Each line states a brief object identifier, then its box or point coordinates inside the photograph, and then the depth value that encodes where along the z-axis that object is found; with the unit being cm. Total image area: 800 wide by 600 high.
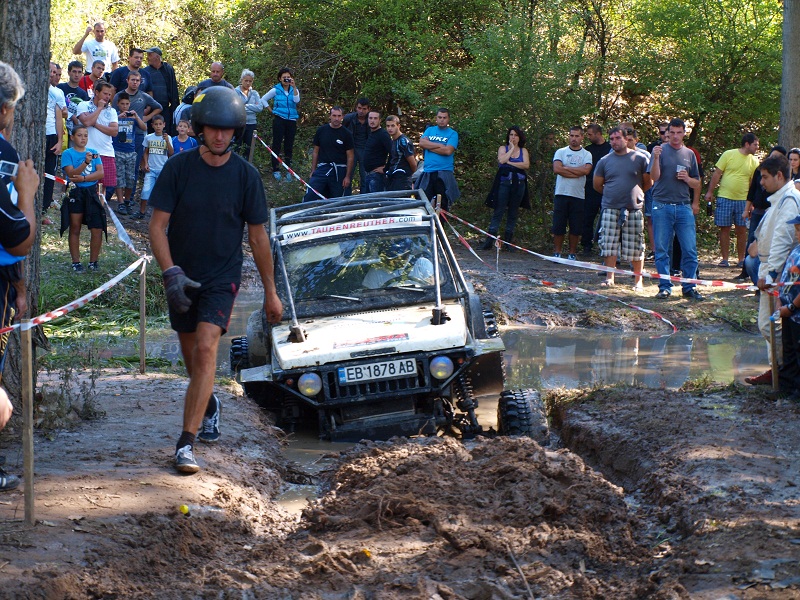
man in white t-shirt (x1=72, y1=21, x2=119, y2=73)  1983
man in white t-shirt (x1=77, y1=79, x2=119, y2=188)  1550
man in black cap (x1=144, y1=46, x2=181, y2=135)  2006
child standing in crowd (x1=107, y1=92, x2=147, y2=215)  1720
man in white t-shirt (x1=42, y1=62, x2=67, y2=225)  1541
